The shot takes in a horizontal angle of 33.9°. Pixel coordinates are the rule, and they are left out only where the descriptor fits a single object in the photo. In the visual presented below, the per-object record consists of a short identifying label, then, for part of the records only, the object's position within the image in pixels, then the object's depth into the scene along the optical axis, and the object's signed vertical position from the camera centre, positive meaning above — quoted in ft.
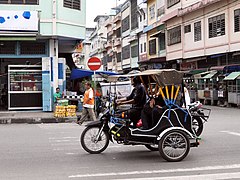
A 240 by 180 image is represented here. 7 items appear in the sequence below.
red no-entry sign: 59.41 +4.09
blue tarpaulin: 86.07 +3.76
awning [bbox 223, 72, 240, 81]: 85.49 +3.00
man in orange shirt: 52.80 -2.04
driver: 28.73 -0.82
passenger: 27.50 -1.62
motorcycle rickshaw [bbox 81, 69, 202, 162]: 26.78 -2.71
